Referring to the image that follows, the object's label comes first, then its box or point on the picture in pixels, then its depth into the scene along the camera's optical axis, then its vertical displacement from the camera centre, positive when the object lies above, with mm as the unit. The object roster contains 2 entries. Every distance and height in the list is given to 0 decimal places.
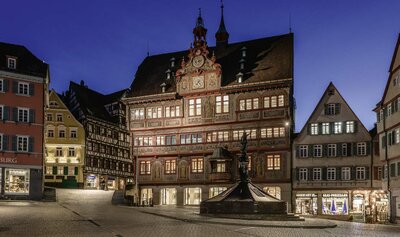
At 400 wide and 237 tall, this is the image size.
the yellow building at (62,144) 77000 +2040
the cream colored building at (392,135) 44625 +2214
